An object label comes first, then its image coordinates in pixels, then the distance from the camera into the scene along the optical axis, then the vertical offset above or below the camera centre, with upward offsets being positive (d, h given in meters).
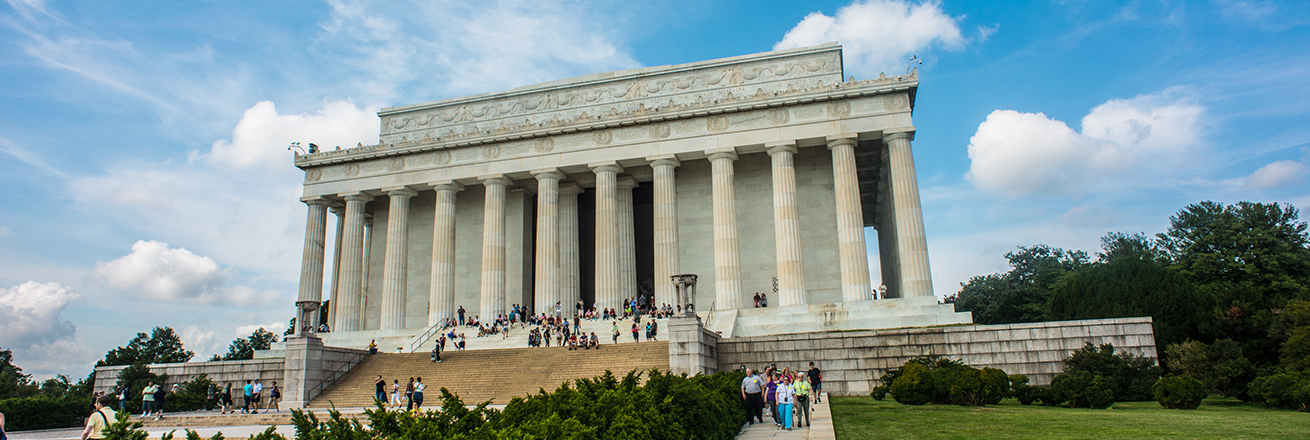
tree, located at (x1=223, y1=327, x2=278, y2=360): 60.26 +3.99
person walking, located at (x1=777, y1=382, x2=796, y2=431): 14.51 -0.51
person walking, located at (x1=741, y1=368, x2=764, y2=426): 15.99 -0.43
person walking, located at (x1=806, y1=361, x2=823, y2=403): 20.41 -0.16
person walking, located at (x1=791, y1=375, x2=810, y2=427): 14.78 -0.37
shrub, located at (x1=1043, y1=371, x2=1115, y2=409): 19.66 -0.68
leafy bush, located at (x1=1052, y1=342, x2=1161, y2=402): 22.02 -0.20
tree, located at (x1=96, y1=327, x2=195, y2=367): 51.55 +3.33
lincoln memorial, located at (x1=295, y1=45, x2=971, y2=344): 36.12 +10.18
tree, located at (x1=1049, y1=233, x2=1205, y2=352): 30.98 +3.16
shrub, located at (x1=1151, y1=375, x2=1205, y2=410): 18.64 -0.79
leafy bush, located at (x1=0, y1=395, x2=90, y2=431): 23.01 -0.46
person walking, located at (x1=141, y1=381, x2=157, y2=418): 24.20 -0.15
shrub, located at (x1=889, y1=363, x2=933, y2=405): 20.44 -0.47
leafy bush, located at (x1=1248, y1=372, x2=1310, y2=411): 18.28 -0.81
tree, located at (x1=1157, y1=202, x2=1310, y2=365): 37.25 +5.64
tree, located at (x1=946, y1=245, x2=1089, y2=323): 56.06 +6.86
